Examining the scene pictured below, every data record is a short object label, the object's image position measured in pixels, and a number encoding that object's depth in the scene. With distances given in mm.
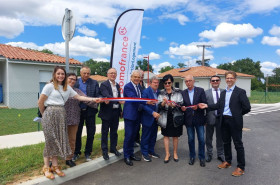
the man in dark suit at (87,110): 4709
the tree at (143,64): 74888
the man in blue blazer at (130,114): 4859
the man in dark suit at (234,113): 4324
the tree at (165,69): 76412
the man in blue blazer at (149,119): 4875
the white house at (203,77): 31602
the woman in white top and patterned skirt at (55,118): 3756
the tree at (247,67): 73625
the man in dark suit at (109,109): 4816
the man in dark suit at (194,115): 4805
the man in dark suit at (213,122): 5027
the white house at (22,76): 15500
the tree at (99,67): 90000
